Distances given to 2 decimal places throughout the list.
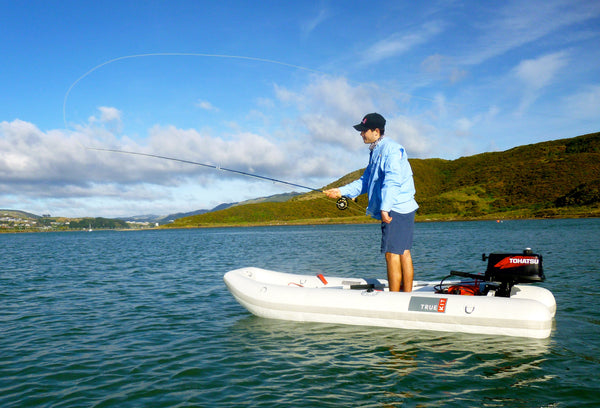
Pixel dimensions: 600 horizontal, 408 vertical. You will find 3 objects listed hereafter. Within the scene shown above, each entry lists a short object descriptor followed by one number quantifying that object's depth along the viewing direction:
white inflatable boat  6.55
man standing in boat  7.06
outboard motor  6.78
